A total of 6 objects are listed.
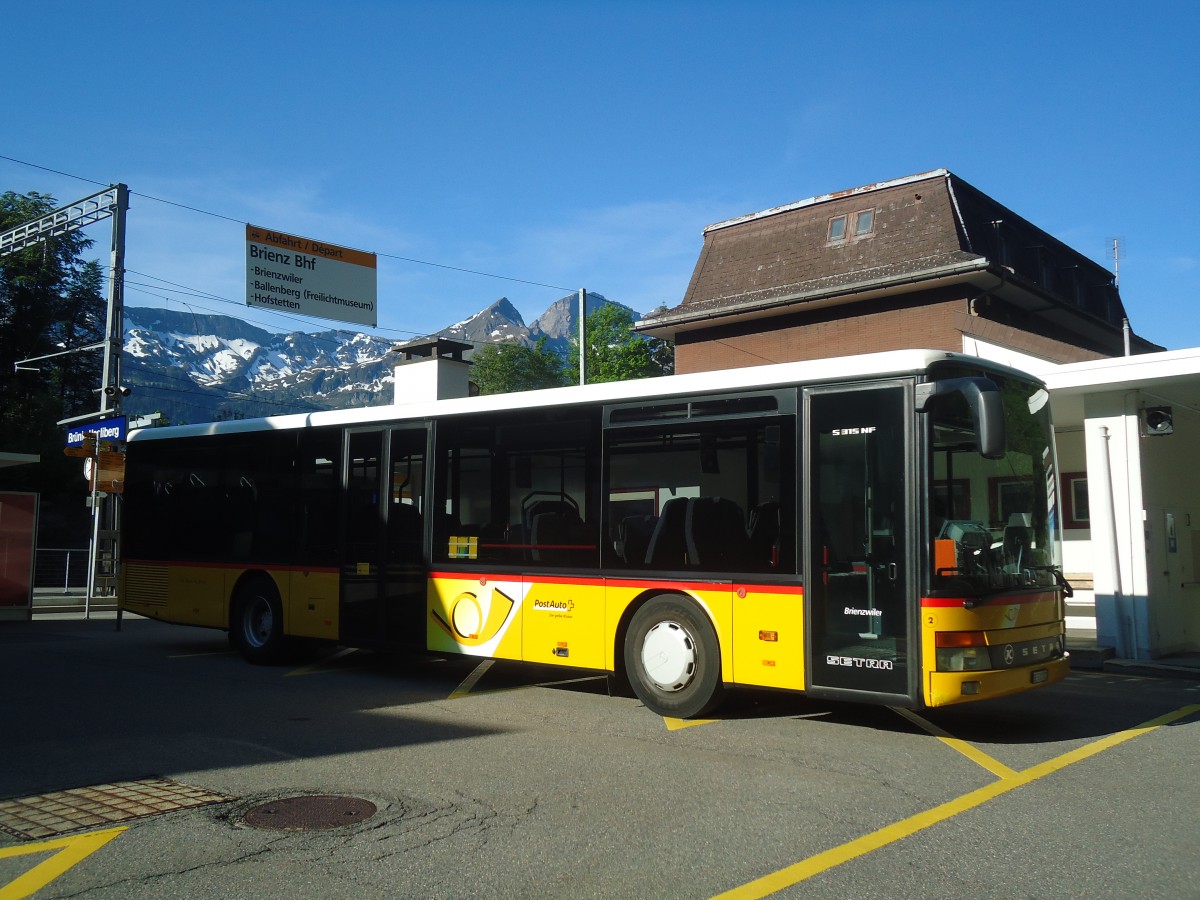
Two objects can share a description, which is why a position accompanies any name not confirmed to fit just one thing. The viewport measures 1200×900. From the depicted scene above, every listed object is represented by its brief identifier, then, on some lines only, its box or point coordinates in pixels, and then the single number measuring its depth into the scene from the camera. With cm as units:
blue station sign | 1917
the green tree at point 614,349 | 6150
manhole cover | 550
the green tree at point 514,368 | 9062
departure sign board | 1967
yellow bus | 774
